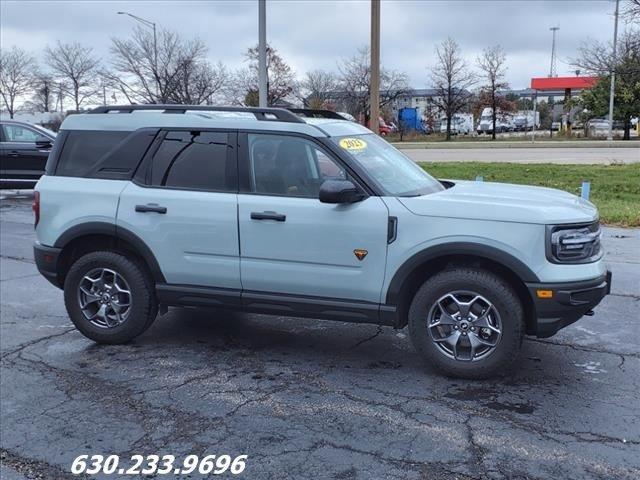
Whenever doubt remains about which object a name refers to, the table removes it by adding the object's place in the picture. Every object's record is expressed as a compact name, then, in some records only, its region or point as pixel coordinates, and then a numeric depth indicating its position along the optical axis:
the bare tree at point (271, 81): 41.38
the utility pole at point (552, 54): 55.67
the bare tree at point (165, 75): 31.80
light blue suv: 4.46
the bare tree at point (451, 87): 47.28
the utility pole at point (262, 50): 13.80
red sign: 48.09
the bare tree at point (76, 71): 50.97
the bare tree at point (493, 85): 46.84
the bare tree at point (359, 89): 46.12
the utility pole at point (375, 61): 11.98
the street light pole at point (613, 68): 17.11
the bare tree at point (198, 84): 31.78
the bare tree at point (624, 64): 16.58
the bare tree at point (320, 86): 48.05
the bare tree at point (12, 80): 60.09
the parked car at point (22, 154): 15.49
